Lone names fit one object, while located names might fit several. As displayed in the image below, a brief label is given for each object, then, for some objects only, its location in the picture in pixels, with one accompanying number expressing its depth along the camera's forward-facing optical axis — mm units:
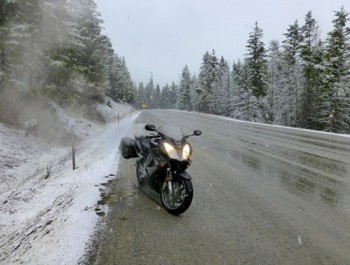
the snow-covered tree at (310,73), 38469
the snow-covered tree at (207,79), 76062
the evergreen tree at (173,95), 146625
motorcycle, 5800
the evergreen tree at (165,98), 149500
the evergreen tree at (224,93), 70688
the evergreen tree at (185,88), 99438
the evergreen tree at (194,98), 88638
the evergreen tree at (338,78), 34000
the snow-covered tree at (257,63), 50500
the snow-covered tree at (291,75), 44000
